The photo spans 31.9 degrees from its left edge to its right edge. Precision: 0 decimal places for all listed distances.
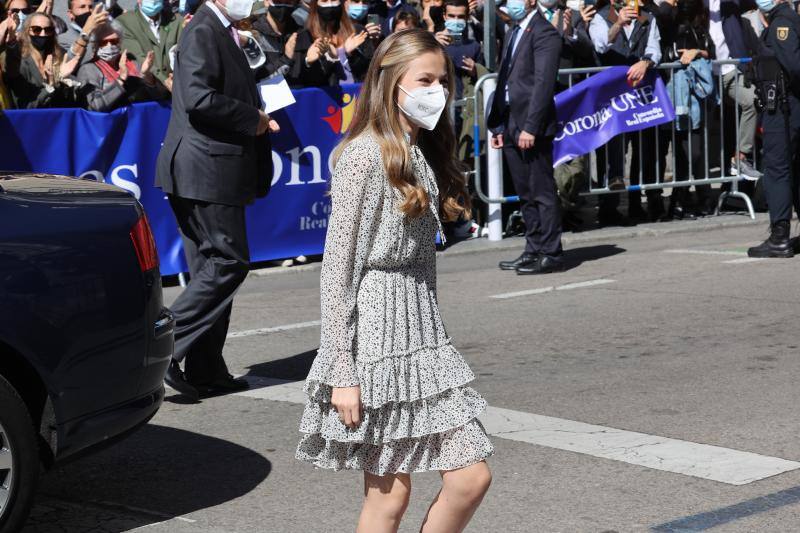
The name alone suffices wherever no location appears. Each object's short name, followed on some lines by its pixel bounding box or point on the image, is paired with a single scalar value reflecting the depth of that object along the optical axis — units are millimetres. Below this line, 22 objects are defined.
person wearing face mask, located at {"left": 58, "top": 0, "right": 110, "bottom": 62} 12212
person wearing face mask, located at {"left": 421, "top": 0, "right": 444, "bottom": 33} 14162
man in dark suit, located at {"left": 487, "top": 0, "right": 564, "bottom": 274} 10562
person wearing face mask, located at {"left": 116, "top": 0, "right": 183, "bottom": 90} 11391
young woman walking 3689
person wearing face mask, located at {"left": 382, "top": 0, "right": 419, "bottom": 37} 13359
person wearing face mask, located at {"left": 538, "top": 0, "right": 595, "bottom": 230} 12648
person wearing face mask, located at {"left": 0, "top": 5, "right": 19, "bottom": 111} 10227
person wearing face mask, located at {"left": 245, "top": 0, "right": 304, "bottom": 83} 11000
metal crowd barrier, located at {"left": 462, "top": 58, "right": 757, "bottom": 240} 12477
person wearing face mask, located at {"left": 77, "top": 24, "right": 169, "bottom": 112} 10547
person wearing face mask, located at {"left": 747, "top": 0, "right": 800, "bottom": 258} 10648
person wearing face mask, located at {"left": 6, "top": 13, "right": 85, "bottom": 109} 10461
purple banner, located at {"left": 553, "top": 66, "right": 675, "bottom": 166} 12625
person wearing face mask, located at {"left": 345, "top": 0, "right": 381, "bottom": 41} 13070
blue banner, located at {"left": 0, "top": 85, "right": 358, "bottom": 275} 10133
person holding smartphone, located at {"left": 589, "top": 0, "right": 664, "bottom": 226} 13125
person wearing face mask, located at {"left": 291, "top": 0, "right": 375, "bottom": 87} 11797
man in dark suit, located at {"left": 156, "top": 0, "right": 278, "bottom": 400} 6668
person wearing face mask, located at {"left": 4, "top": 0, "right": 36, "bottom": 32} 12055
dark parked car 4531
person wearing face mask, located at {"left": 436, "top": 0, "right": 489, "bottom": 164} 12812
